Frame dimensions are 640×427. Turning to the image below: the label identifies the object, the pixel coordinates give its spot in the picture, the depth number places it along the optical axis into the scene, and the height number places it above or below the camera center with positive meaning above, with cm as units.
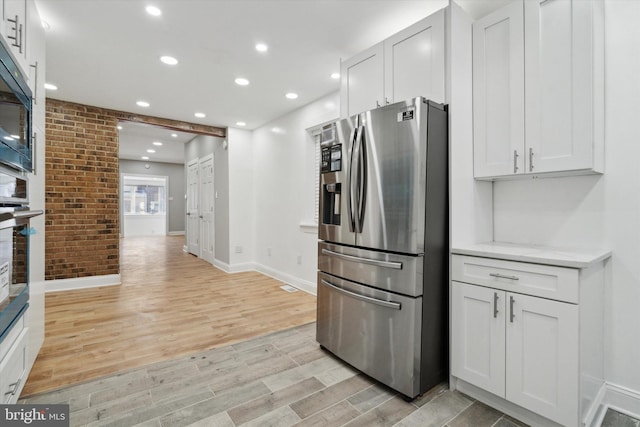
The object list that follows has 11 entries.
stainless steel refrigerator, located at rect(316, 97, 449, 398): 184 -21
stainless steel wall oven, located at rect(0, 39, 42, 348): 140 +11
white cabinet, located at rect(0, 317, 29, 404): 144 -77
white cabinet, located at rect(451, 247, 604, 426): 148 -66
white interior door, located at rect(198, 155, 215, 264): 627 +7
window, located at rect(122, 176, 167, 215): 1123 +59
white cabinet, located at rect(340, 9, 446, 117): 203 +105
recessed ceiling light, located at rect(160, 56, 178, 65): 299 +149
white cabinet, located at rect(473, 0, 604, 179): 171 +74
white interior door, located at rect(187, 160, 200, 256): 709 +6
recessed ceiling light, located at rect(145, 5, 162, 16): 226 +148
